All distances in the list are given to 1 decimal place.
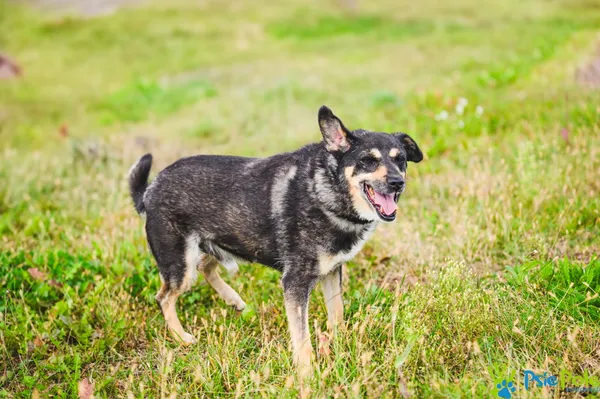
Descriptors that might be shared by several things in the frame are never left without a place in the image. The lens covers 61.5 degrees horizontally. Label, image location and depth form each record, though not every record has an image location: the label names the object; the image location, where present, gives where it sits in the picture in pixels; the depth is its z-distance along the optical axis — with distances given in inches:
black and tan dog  150.9
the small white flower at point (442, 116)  321.3
